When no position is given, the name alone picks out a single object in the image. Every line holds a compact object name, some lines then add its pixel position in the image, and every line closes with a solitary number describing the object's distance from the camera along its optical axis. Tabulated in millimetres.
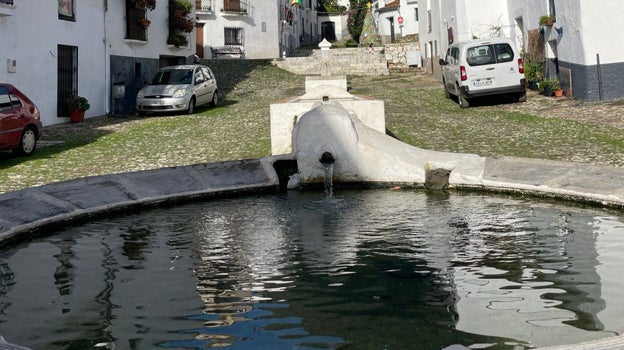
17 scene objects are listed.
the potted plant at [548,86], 24312
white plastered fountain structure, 11016
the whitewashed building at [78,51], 22656
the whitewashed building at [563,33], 21516
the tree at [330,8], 89112
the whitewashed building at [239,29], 49656
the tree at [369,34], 57450
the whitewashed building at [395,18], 63188
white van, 23625
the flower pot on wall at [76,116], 24875
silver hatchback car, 25984
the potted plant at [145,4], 29703
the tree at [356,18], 74375
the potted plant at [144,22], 30016
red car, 16109
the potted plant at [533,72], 26562
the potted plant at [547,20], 24484
